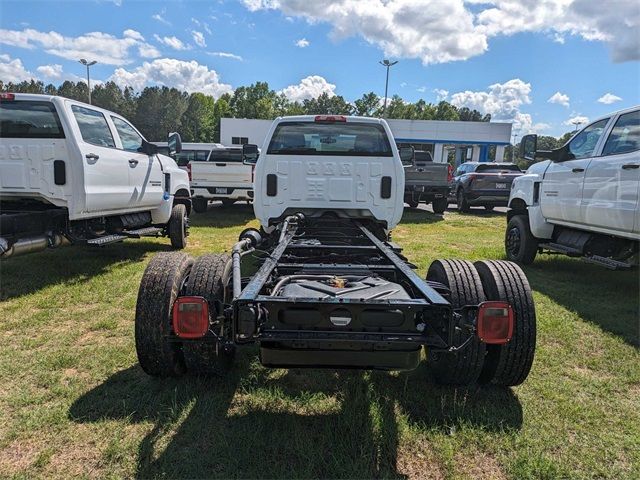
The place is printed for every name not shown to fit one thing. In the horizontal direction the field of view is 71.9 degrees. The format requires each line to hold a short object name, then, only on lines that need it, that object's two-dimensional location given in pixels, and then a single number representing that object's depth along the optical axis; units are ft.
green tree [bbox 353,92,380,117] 294.05
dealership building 129.70
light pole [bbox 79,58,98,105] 148.46
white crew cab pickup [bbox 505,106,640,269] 16.21
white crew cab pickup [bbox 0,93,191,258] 16.99
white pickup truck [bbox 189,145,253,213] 38.40
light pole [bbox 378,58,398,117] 142.20
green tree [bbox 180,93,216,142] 283.38
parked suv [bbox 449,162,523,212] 46.31
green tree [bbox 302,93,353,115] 306.92
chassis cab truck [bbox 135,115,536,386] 7.70
